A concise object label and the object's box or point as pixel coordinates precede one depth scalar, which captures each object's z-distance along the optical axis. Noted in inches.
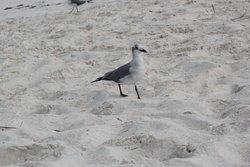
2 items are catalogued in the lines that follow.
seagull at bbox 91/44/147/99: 347.3
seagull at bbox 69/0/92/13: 800.9
